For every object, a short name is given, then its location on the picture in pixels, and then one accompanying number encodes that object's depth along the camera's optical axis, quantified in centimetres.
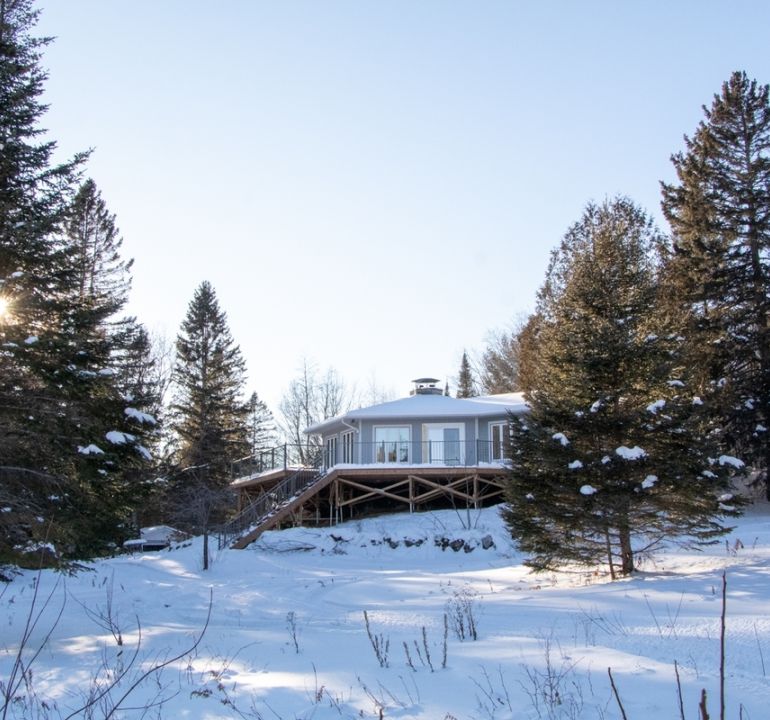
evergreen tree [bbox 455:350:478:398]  5302
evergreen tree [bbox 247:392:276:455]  4887
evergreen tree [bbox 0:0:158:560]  1045
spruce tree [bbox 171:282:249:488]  3531
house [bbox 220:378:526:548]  2381
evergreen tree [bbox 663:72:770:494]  2005
